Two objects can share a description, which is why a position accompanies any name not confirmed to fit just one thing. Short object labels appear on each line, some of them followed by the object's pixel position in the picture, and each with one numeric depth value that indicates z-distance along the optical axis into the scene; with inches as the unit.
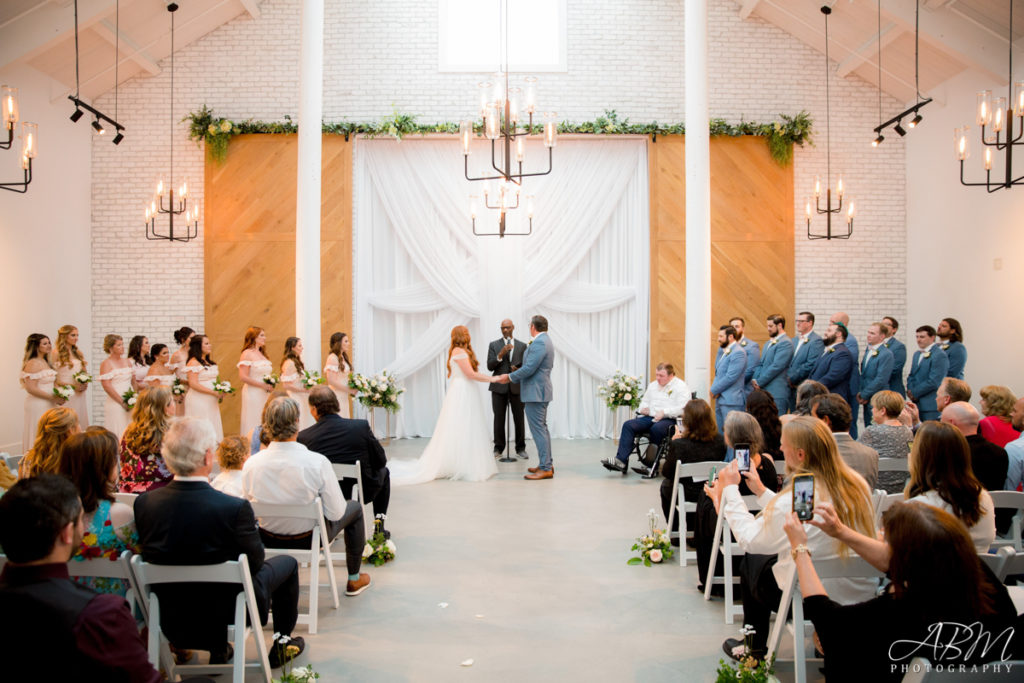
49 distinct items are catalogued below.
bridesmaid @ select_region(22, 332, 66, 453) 321.7
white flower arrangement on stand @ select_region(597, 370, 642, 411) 384.5
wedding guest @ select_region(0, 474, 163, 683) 79.6
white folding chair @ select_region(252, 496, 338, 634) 162.2
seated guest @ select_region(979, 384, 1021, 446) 205.9
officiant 385.4
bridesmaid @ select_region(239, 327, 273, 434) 364.2
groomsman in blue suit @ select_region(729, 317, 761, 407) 390.7
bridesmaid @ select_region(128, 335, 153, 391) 366.3
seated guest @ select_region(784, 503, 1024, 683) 87.4
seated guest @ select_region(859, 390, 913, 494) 196.1
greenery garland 449.4
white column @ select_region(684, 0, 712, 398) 354.0
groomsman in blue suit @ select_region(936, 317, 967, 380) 336.5
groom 339.9
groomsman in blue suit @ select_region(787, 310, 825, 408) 370.6
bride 337.4
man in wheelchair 337.4
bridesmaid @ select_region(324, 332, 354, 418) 381.7
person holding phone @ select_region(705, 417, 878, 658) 129.8
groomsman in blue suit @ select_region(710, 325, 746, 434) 359.3
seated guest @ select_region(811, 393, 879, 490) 177.9
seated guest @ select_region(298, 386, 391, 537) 213.5
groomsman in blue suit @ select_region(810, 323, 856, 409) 350.0
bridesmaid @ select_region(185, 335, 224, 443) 355.9
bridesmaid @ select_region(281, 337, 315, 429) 354.6
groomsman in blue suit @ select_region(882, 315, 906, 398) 364.5
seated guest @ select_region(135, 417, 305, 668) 126.5
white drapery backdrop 462.0
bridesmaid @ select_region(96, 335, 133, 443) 348.2
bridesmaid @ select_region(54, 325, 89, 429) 335.9
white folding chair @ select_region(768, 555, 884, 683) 121.0
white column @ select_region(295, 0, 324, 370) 359.9
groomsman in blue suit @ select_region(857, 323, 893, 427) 354.6
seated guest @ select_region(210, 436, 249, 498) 175.9
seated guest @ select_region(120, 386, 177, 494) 174.1
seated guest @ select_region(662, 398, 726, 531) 213.9
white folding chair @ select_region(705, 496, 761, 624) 167.9
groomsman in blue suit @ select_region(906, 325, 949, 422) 333.1
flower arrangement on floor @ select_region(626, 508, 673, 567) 215.1
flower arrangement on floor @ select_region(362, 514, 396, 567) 215.0
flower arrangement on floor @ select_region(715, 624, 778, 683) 131.1
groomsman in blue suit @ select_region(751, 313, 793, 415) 375.6
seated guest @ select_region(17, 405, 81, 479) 152.5
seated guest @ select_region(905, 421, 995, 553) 128.0
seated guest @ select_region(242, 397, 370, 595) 168.4
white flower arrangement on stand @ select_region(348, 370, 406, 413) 387.9
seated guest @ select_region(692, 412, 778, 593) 177.0
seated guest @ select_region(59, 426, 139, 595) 127.5
